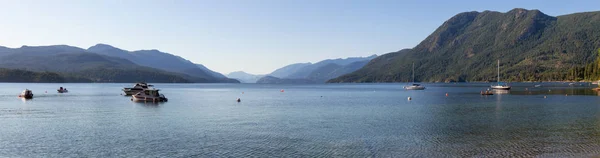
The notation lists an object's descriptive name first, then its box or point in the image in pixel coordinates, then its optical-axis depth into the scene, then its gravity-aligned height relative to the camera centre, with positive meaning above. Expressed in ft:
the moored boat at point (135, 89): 472.03 -8.40
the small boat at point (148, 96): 333.42 -11.60
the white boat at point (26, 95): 391.65 -12.20
